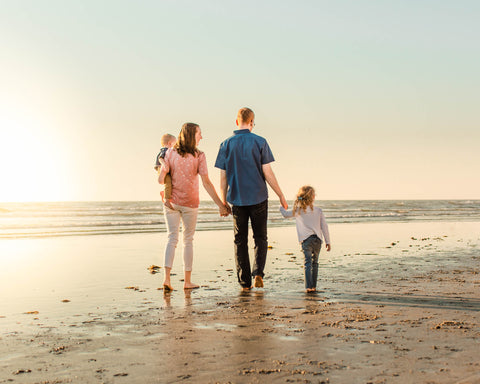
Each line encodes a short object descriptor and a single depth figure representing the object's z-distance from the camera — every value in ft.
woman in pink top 20.31
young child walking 19.97
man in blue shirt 20.18
